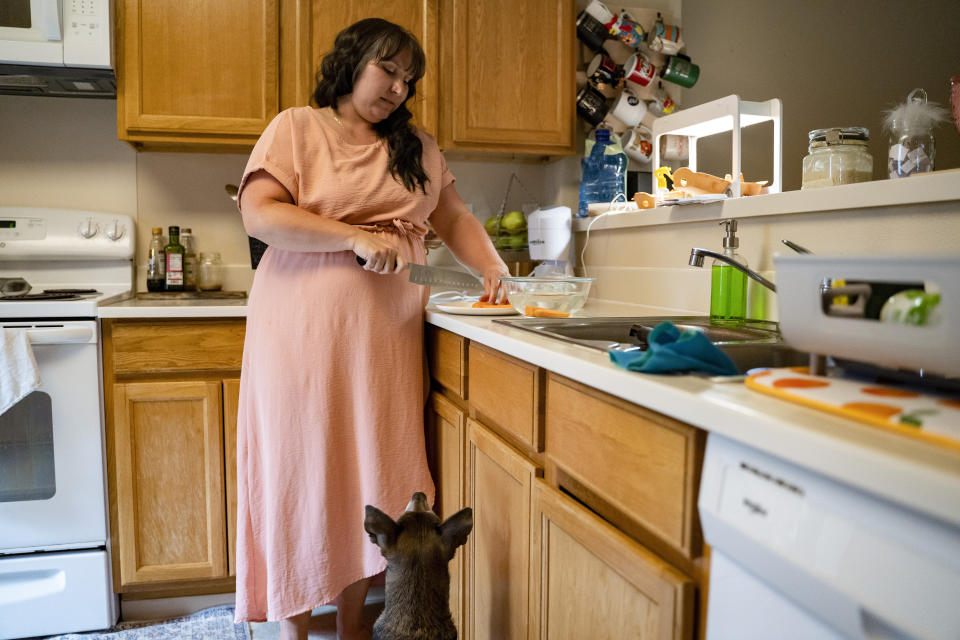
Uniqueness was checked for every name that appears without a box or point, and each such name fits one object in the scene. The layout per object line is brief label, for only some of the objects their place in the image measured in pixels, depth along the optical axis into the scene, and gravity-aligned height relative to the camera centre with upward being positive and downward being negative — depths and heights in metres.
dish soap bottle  1.32 -0.04
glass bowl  1.45 -0.05
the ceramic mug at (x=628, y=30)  2.20 +0.74
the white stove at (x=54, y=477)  1.79 -0.56
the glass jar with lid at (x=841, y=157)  1.24 +0.20
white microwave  1.88 +0.61
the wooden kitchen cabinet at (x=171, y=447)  1.87 -0.49
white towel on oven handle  1.71 -0.26
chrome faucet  1.20 +0.02
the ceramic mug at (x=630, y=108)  2.21 +0.50
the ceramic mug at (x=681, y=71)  2.19 +0.61
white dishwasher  0.43 -0.20
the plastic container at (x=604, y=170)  2.15 +0.30
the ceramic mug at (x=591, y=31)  2.22 +0.75
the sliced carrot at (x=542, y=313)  1.41 -0.09
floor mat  1.90 -1.00
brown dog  1.15 -0.50
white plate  1.52 -0.09
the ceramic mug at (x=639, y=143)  2.20 +0.39
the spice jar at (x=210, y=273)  2.32 -0.03
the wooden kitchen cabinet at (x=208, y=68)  2.00 +0.57
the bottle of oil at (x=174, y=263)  2.24 +0.01
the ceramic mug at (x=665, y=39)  2.19 +0.71
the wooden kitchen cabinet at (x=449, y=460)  1.44 -0.42
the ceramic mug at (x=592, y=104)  2.26 +0.53
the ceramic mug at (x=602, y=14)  2.20 +0.79
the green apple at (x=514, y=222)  2.34 +0.15
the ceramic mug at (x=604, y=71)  2.25 +0.63
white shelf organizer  1.54 +0.35
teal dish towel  0.75 -0.10
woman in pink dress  1.43 -0.15
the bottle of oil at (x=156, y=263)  2.25 +0.00
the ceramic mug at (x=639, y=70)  2.19 +0.62
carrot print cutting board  0.50 -0.11
